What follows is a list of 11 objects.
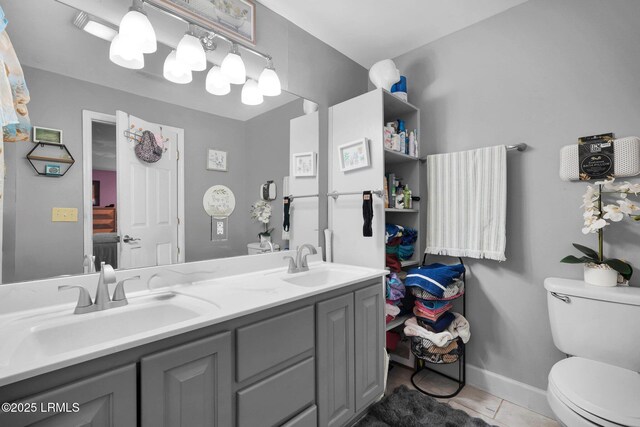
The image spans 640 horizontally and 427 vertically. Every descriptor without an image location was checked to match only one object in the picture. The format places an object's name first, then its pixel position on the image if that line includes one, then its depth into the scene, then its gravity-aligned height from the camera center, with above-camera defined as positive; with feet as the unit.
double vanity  2.43 -1.47
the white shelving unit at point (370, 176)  6.52 +0.90
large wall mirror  3.65 +0.81
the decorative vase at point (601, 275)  4.94 -1.14
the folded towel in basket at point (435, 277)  6.11 -1.44
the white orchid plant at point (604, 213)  4.75 -0.05
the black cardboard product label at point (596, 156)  5.14 +0.98
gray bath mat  5.40 -4.00
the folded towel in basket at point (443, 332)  6.05 -2.63
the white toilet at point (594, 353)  3.68 -2.37
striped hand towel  6.23 +0.19
